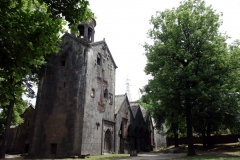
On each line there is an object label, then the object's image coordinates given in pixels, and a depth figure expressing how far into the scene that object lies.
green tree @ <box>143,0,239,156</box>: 20.38
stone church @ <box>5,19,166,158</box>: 24.45
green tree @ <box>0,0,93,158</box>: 6.19
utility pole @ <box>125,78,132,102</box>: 86.35
